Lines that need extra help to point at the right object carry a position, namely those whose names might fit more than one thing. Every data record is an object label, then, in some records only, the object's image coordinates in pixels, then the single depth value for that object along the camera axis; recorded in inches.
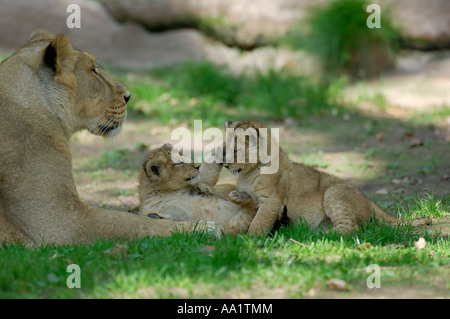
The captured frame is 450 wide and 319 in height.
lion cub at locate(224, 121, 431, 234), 478.3
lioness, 423.2
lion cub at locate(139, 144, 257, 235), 493.0
